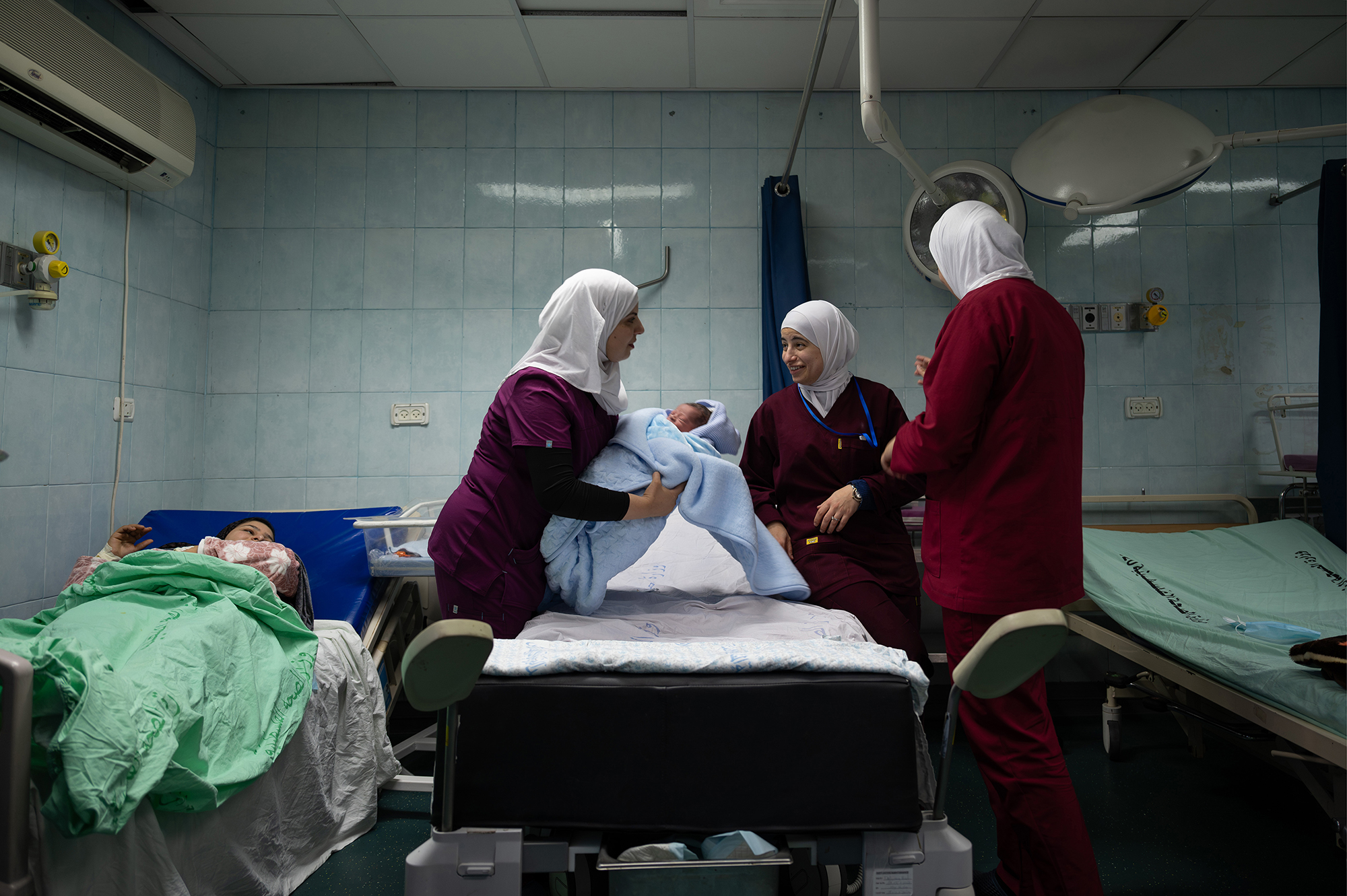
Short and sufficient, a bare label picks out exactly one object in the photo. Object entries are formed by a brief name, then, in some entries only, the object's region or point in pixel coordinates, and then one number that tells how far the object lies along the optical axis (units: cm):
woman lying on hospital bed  231
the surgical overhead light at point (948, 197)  326
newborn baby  280
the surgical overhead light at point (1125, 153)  266
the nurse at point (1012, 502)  157
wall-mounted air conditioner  239
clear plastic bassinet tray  268
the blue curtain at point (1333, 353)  288
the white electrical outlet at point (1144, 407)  356
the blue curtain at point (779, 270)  330
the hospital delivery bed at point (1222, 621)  174
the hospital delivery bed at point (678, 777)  110
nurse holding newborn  165
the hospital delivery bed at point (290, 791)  135
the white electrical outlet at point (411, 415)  354
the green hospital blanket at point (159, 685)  135
